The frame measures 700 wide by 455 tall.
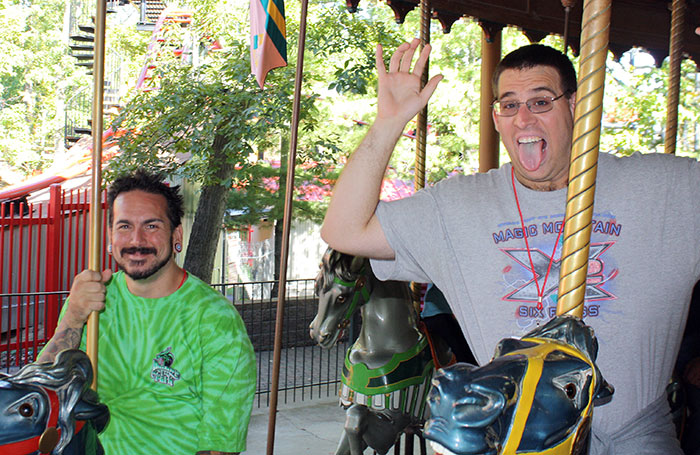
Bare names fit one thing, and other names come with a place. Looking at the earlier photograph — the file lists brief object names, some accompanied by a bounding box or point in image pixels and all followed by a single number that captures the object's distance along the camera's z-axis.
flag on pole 4.70
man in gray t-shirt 1.70
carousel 1.09
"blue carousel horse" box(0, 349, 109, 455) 1.42
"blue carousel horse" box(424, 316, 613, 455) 1.07
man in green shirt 2.48
